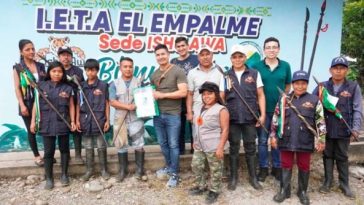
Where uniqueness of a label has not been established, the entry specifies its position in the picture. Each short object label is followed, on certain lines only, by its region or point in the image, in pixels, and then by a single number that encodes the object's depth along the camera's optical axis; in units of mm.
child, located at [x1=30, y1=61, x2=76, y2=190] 4684
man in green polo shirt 4852
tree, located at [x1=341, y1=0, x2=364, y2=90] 10797
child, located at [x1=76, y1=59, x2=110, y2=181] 4832
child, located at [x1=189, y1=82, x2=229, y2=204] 4383
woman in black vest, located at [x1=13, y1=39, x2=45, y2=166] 4766
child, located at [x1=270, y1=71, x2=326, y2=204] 4367
